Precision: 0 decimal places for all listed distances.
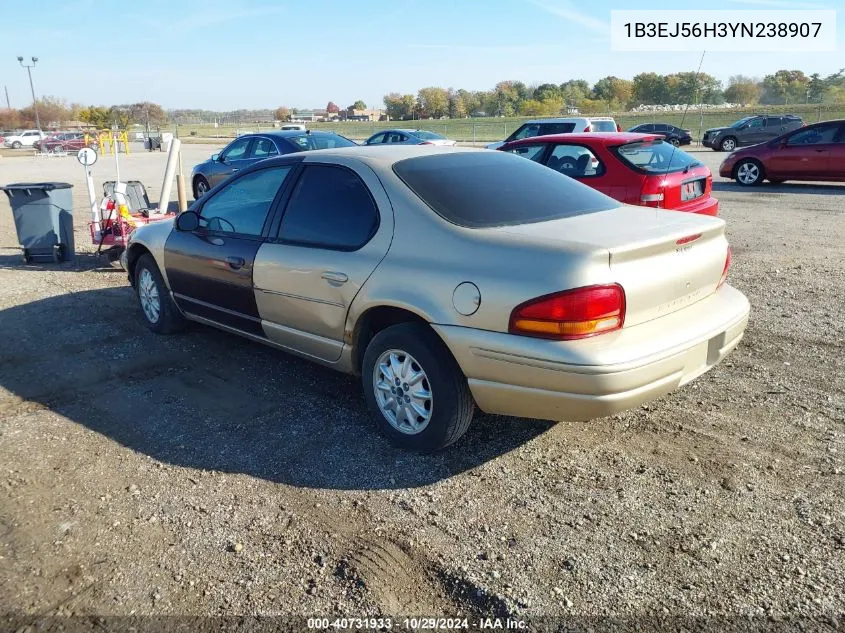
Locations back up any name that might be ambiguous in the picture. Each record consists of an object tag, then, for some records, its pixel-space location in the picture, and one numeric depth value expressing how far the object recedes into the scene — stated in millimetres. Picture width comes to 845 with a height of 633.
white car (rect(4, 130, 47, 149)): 52375
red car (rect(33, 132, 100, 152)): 43188
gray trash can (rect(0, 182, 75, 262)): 8852
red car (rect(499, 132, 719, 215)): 7668
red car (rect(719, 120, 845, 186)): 14102
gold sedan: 3170
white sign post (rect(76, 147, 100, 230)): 9258
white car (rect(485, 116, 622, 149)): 16797
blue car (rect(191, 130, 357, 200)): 12734
